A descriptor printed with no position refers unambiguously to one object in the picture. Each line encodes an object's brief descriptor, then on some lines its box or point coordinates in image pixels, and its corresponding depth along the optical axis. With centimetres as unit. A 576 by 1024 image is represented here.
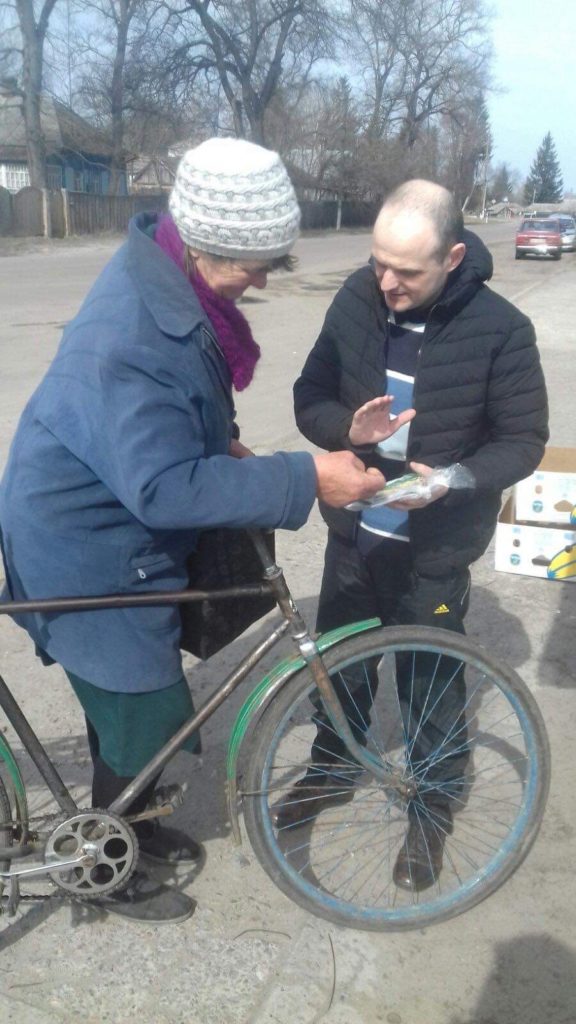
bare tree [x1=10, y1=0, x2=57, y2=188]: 3441
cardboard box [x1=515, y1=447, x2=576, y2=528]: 470
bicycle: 235
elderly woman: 192
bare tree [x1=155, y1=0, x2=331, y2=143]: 3173
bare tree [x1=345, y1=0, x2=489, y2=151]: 5225
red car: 3017
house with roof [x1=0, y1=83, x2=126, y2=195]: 4394
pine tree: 10625
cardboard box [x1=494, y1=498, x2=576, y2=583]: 467
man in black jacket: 237
